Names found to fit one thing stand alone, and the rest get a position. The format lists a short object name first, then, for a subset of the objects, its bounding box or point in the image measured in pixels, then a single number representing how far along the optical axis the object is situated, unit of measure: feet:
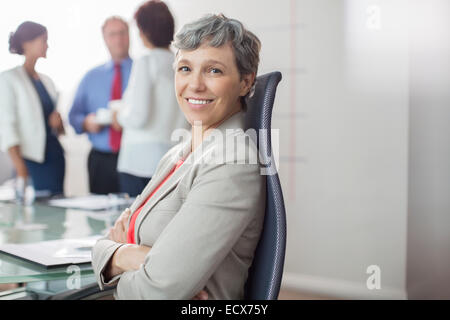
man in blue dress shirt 9.55
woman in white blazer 7.77
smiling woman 3.14
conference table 3.76
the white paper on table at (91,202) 6.73
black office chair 3.38
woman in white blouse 7.74
